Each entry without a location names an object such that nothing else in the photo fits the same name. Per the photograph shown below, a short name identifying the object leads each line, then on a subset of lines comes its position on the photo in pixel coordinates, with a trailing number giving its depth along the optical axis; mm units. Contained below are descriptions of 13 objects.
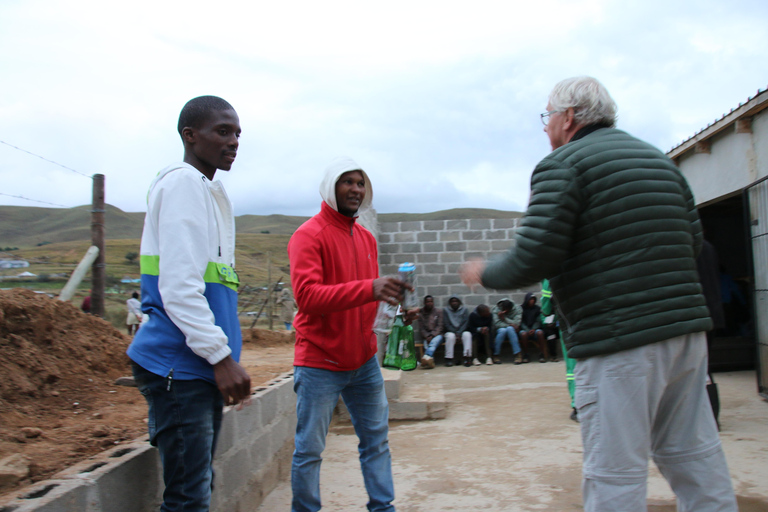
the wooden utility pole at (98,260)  7250
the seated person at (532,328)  10180
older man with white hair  1894
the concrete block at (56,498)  1691
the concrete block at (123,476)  1987
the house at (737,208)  6055
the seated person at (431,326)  10219
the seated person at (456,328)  10109
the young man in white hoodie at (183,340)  1795
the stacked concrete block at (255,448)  3020
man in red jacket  2543
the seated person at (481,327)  10320
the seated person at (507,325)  10188
